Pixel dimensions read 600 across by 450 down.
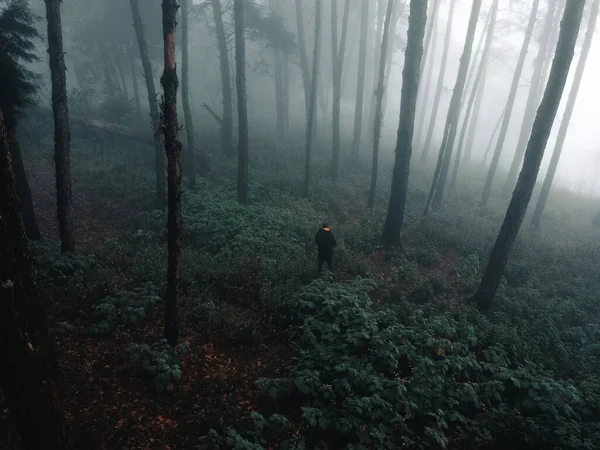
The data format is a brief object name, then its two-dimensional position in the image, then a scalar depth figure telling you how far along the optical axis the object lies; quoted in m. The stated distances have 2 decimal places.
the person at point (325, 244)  10.28
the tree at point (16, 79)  8.75
